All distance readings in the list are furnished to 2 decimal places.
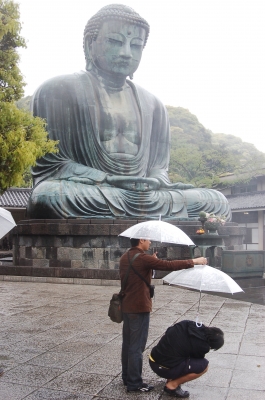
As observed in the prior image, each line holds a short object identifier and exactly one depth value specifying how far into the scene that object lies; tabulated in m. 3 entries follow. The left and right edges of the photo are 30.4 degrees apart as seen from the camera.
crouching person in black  3.53
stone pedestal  10.63
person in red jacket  3.62
